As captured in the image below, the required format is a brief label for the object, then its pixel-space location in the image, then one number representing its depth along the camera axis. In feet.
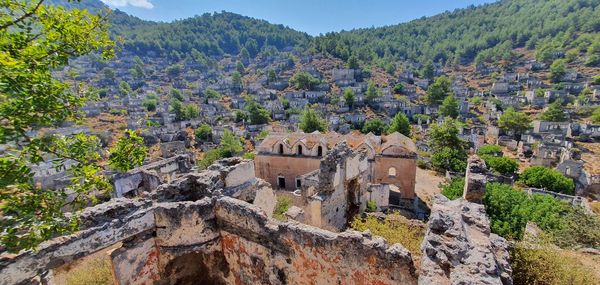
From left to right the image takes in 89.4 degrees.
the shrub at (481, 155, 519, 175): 123.95
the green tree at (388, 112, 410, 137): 189.88
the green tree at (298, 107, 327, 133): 193.57
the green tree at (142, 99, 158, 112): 289.90
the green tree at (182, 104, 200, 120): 265.54
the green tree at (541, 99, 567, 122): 206.18
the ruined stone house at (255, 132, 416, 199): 95.04
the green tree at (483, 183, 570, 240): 57.88
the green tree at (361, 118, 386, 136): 214.44
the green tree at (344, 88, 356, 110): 285.02
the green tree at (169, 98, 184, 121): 264.03
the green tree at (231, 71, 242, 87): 408.26
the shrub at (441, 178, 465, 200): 76.19
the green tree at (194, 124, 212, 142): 220.23
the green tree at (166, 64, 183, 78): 493.36
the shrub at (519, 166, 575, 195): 110.01
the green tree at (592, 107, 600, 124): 201.57
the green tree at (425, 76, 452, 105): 295.48
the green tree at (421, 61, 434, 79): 402.09
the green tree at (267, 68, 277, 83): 403.34
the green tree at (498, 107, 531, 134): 198.39
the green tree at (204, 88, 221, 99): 361.96
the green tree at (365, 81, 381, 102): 292.61
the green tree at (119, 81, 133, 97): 361.51
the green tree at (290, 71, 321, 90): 352.28
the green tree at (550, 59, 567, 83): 310.04
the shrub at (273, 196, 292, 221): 58.39
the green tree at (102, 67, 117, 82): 426.10
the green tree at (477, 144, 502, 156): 149.69
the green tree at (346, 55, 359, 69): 390.62
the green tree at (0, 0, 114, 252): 14.21
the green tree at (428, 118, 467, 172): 130.82
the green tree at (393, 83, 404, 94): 339.92
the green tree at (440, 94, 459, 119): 245.04
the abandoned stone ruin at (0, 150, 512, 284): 21.03
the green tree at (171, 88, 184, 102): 345.51
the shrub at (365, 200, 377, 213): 72.54
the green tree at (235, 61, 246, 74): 507.59
